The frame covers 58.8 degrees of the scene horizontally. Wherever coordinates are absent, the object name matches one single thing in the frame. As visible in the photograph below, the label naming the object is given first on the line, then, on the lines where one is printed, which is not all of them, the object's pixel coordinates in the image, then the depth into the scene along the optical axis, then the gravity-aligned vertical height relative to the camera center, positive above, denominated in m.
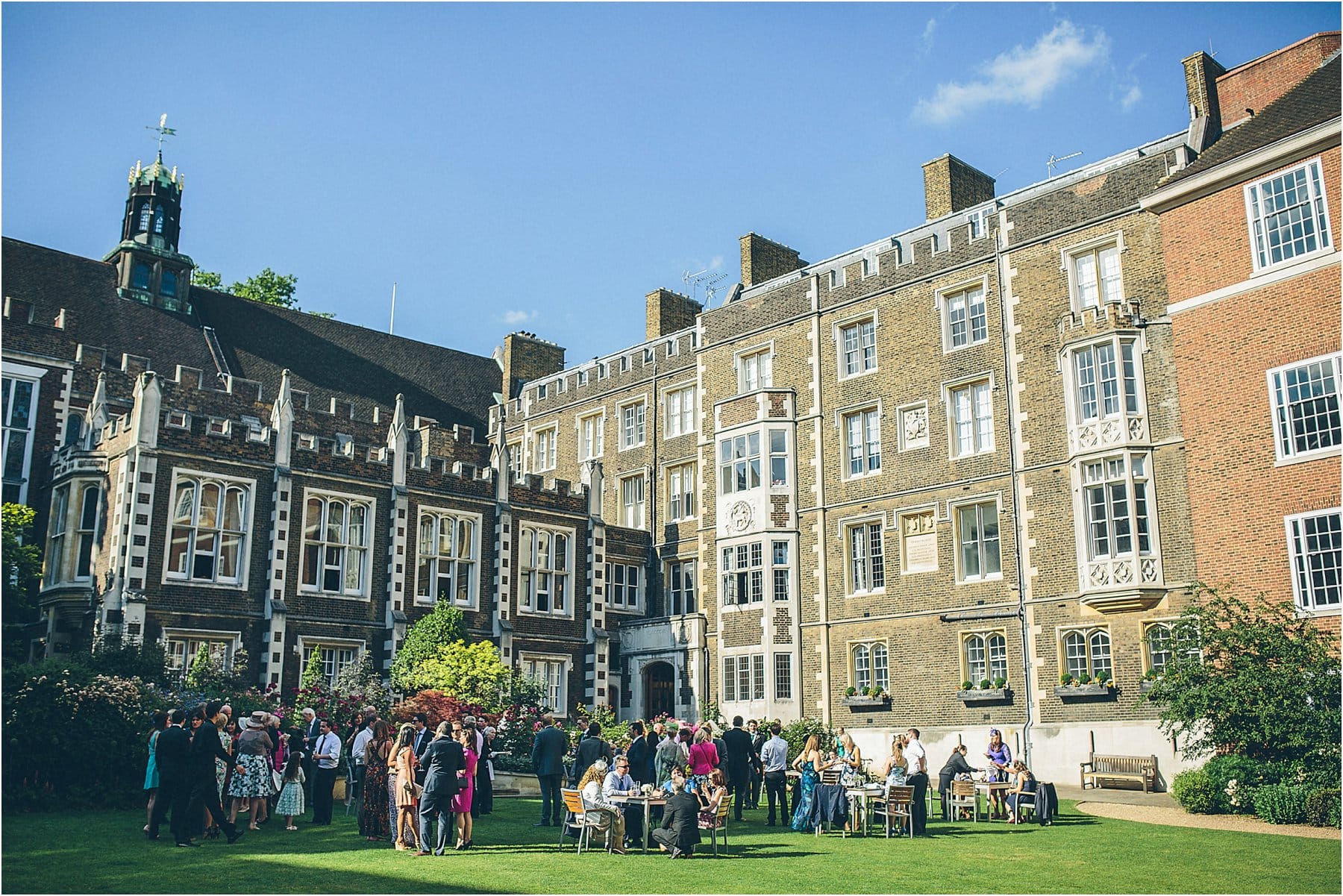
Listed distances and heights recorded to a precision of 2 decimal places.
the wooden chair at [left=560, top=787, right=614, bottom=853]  15.76 -1.38
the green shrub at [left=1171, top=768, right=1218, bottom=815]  21.08 -1.52
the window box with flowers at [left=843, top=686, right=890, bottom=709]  30.98 +0.24
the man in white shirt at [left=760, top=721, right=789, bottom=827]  19.98 -0.98
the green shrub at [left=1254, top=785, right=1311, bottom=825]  19.41 -1.59
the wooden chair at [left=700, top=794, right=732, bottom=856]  15.70 -1.46
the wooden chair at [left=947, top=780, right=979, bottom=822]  19.77 -1.50
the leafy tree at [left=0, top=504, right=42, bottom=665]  27.20 +3.15
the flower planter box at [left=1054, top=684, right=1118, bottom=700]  26.50 +0.30
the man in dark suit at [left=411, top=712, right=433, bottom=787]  15.45 -0.48
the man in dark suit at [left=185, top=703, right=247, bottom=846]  14.88 -0.67
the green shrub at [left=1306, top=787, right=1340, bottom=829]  19.06 -1.61
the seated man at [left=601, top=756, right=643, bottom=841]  16.08 -1.08
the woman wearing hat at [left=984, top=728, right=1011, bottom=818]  20.36 -1.00
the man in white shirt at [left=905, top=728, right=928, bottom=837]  17.92 -1.37
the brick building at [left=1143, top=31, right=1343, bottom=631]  22.50 +7.11
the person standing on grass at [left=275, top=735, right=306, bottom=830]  17.27 -1.14
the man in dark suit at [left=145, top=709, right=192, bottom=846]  14.70 -0.74
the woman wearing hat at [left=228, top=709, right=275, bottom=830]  16.55 -0.69
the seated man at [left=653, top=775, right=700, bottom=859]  15.60 -1.52
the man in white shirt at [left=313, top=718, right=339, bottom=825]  18.06 -0.94
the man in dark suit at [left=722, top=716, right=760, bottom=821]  19.86 -0.78
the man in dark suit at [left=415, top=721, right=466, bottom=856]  14.86 -0.82
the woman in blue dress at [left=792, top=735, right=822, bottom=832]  18.61 -1.33
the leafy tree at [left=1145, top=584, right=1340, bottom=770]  20.78 +0.38
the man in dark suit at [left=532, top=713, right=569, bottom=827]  18.86 -0.86
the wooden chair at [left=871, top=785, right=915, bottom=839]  17.75 -1.40
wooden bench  25.09 -1.34
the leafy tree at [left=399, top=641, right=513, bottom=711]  28.61 +0.86
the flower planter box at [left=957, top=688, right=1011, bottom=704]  28.52 +0.27
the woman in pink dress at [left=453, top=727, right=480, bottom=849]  15.38 -1.24
